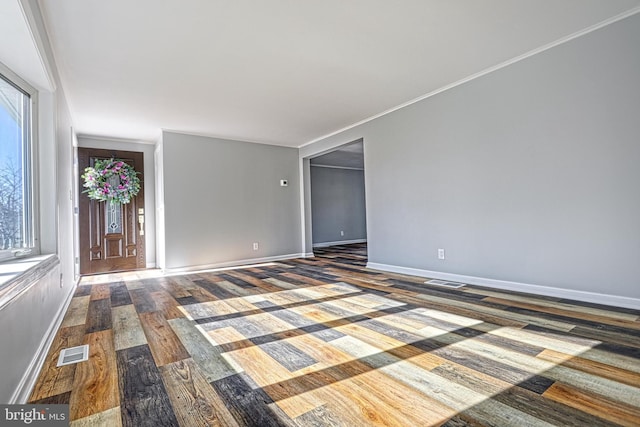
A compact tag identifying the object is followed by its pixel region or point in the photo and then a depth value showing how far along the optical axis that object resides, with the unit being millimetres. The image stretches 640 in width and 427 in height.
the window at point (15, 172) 1918
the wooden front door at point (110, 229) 5094
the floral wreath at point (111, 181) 5020
